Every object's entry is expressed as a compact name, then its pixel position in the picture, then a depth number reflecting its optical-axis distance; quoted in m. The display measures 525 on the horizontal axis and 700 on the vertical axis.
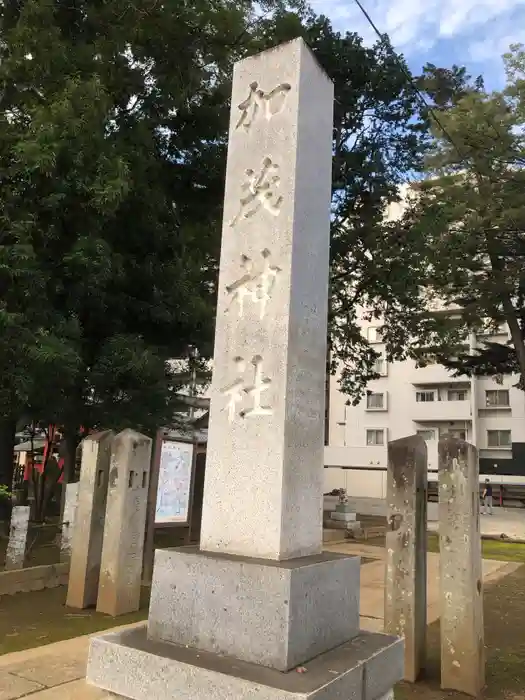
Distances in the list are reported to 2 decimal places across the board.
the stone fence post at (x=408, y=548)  4.85
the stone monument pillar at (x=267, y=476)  2.43
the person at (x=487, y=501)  26.95
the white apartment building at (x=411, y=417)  35.31
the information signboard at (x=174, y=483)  8.17
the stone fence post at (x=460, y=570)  4.49
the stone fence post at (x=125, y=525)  6.41
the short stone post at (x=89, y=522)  6.61
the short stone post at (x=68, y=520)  8.55
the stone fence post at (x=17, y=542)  7.39
